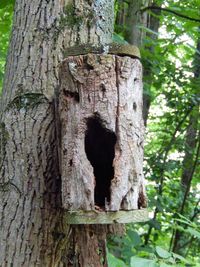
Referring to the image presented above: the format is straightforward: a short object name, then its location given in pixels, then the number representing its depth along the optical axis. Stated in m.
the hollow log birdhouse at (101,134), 1.52
